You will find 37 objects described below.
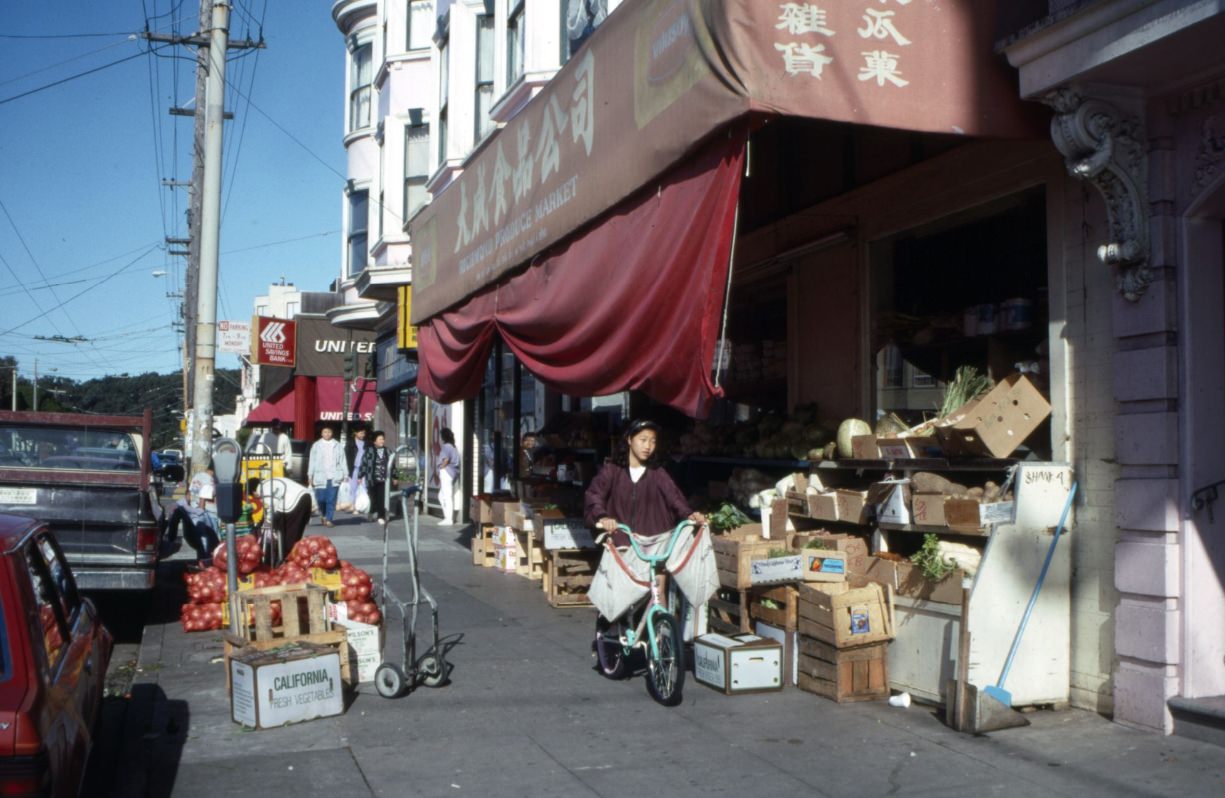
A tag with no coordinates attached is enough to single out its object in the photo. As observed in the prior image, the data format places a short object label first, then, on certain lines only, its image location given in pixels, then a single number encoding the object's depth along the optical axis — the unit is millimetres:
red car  3883
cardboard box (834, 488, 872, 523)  8078
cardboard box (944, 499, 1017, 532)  6836
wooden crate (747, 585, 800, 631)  7859
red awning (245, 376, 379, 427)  32438
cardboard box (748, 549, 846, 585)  7852
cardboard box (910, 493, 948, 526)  7348
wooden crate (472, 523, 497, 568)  14727
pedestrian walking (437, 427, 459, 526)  19922
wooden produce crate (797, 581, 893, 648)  7301
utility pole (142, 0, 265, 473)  16812
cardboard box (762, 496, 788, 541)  8930
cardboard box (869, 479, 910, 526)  7672
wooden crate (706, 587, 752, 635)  8344
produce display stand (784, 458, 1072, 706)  6793
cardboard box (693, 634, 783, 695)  7566
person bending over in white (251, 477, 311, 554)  11570
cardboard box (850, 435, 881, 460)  8153
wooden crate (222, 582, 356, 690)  7484
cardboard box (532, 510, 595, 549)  11391
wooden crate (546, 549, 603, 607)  11430
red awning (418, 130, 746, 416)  6617
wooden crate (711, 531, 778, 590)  8258
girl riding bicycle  8039
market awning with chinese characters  6281
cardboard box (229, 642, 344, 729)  6793
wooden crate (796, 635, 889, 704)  7352
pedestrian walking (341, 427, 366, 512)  21859
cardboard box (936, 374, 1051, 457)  7008
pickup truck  9648
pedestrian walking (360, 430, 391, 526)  20562
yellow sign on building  21094
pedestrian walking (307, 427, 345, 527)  20234
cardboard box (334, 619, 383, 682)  7883
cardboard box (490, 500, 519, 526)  13695
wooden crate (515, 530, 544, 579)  13204
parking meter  8414
